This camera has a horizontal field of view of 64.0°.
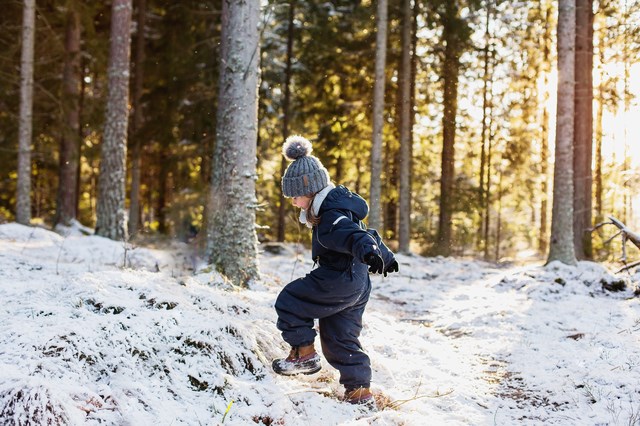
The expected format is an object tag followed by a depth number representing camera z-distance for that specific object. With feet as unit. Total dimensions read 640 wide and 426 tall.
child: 12.08
